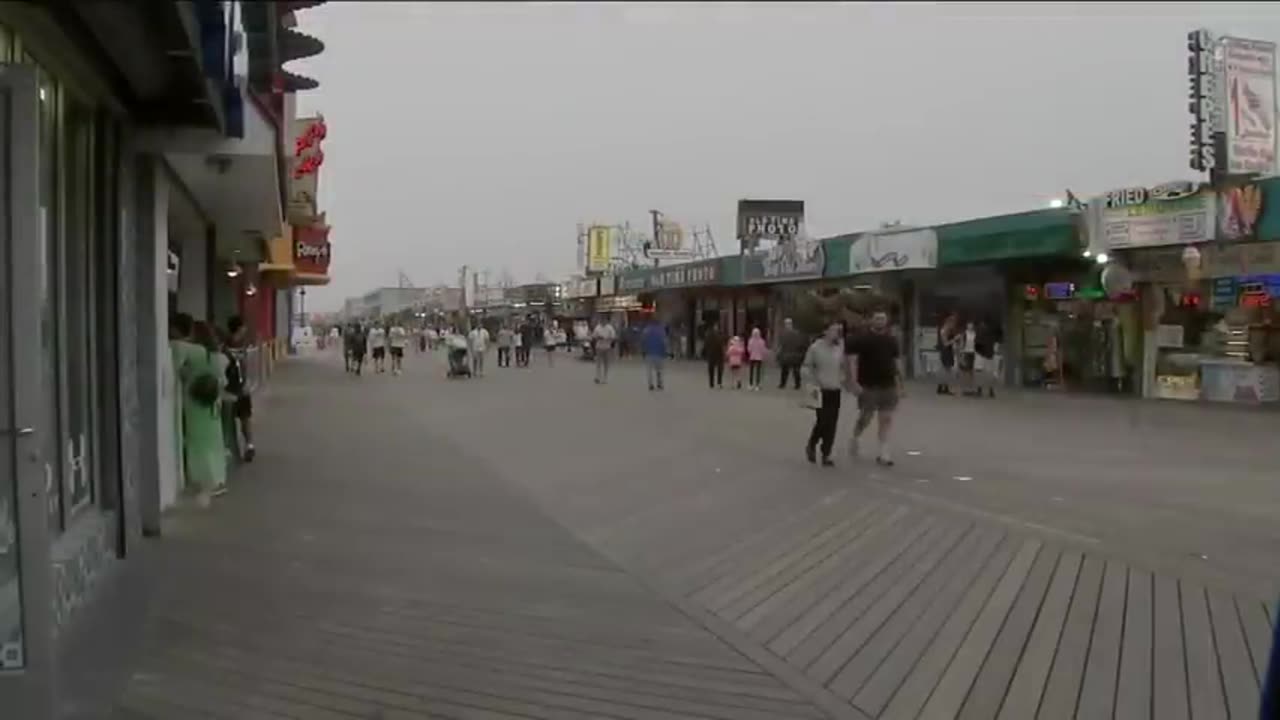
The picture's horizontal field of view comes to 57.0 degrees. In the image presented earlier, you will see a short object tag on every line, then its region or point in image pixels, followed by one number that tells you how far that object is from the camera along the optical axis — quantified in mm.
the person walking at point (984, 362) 23406
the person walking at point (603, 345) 28500
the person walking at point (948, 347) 23609
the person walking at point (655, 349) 25266
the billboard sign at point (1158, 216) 19422
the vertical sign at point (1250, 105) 19359
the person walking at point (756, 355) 25672
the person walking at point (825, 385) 12109
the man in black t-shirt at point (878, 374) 12195
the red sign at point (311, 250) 34809
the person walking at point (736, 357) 26609
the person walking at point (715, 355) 26203
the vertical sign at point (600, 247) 90000
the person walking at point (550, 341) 39438
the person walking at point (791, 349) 24594
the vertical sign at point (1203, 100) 19266
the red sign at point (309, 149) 21167
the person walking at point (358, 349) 33281
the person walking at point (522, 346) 40188
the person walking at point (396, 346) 33906
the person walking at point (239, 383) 11312
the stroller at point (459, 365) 31312
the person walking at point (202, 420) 9359
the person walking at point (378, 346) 35312
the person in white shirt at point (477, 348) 32031
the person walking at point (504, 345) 40312
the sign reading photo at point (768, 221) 46844
